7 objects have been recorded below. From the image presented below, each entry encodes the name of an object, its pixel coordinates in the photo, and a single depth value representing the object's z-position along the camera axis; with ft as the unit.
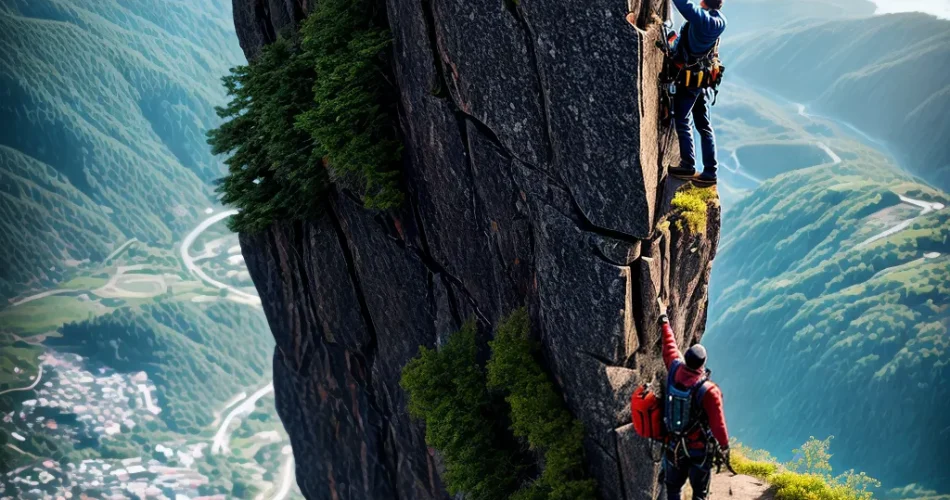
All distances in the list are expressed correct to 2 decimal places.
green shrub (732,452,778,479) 79.61
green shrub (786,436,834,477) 79.66
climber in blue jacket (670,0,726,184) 59.39
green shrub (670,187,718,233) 64.85
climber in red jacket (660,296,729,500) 58.23
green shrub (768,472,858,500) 74.38
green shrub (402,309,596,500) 71.05
